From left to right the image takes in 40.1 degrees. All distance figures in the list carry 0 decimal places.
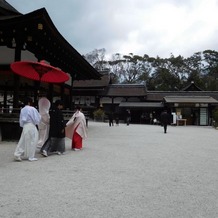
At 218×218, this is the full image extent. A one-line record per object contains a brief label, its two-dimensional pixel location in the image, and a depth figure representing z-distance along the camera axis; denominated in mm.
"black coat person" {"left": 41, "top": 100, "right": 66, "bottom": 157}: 8398
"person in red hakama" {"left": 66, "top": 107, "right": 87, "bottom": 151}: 9555
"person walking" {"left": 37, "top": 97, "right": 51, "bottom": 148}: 8938
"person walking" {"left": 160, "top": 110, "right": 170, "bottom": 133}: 19258
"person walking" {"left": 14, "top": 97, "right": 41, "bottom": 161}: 7344
